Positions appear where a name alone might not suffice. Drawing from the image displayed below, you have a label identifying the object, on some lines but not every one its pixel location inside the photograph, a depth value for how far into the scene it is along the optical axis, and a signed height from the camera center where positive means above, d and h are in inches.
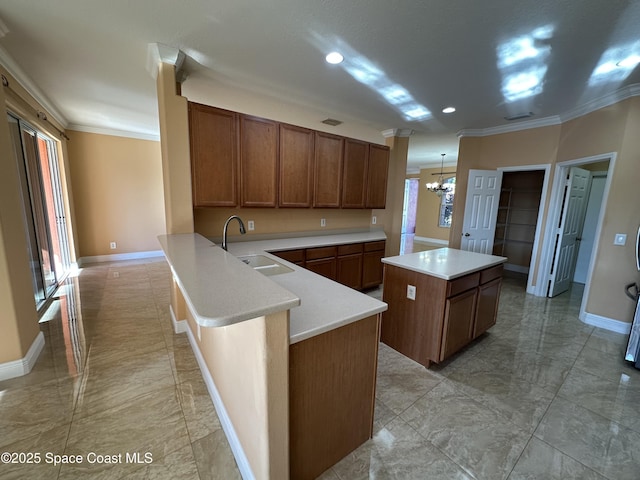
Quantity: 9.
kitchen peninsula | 39.2 -29.8
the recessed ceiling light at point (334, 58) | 89.7 +50.3
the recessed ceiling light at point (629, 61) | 88.7 +51.7
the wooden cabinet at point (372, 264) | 156.3 -37.6
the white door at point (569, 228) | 153.6 -12.2
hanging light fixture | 291.5 +19.1
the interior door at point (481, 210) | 176.9 -3.2
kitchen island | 84.8 -34.1
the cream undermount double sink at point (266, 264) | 83.3 -22.5
